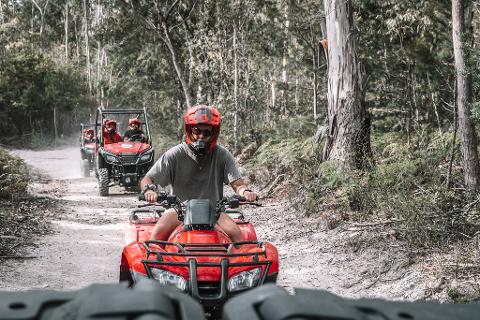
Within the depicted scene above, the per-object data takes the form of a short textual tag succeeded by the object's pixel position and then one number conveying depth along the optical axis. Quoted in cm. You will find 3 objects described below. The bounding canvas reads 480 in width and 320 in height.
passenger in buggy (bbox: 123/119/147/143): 1634
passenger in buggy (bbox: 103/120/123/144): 1647
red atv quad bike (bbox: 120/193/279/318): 377
